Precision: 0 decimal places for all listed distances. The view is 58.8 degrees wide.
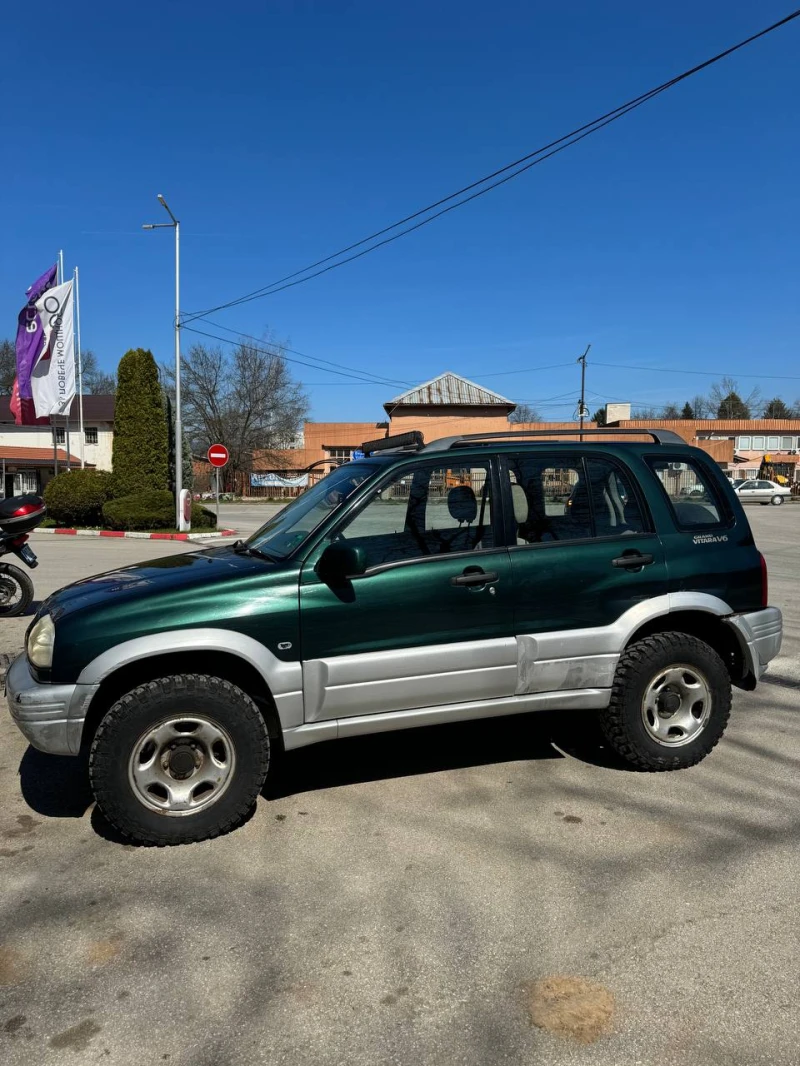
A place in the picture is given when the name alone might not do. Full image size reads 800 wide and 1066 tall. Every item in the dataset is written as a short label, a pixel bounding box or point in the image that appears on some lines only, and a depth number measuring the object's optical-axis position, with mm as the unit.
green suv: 3242
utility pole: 43412
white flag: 22891
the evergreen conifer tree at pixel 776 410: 113750
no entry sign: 20703
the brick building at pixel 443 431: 60000
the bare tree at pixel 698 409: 112750
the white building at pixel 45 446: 47500
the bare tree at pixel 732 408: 109500
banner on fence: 63625
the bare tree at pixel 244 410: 59688
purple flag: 23000
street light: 21453
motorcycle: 8133
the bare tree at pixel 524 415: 95312
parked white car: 44375
